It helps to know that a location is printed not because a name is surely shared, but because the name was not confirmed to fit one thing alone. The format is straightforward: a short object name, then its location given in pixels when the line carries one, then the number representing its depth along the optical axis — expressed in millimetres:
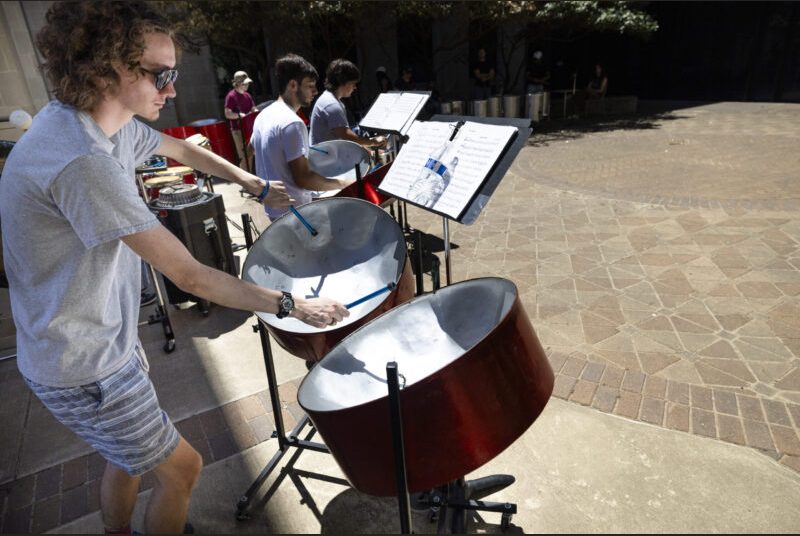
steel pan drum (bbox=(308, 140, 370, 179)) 2463
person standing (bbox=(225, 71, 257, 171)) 6207
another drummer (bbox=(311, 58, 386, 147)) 3125
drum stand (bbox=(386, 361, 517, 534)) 1481
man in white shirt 2152
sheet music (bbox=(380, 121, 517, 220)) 1253
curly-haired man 884
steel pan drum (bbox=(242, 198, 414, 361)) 1485
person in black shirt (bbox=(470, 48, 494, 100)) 10148
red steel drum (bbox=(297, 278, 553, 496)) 904
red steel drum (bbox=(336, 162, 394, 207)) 2240
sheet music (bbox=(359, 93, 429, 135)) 2852
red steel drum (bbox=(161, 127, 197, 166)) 5191
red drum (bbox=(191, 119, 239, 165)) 6011
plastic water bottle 1356
